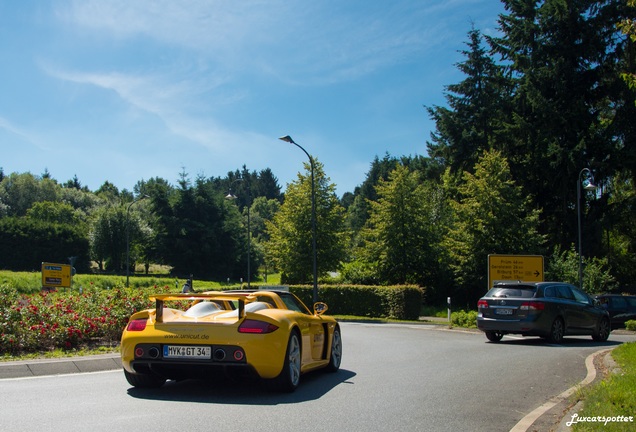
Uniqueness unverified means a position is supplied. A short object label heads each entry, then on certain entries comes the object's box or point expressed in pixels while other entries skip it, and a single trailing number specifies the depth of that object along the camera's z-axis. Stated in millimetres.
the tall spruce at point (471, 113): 52312
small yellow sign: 30281
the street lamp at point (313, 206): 30719
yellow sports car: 7531
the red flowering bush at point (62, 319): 11180
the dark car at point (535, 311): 16500
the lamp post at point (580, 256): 29216
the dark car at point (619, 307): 25531
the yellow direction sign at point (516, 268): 25703
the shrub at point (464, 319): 24016
